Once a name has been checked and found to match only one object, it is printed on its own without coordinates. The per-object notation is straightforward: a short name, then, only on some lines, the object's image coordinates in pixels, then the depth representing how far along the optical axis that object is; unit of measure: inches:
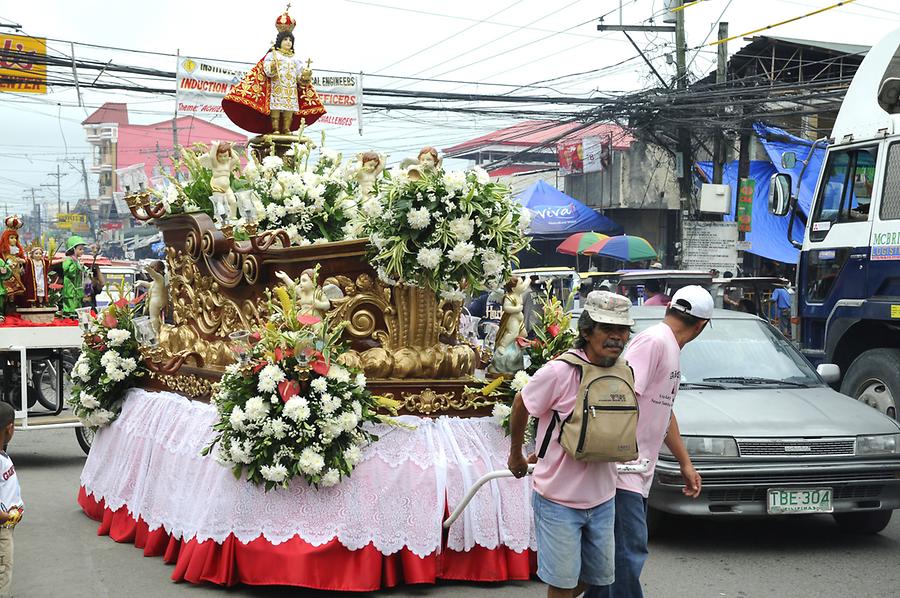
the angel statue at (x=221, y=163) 309.0
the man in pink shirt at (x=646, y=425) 198.1
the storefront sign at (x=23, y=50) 977.1
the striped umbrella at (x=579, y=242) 997.2
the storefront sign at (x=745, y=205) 896.9
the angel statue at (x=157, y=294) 337.7
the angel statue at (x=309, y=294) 252.8
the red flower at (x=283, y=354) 244.2
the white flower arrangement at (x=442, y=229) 249.1
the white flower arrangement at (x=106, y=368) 330.6
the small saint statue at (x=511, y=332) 267.6
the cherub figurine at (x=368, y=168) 319.0
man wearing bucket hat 183.9
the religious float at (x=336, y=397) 240.2
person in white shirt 222.8
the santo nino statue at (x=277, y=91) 337.7
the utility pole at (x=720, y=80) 916.6
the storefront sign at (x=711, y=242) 841.5
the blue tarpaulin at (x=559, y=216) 1168.2
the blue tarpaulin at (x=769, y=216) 987.9
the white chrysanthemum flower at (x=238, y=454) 238.1
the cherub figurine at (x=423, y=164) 257.1
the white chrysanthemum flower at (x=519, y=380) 261.0
